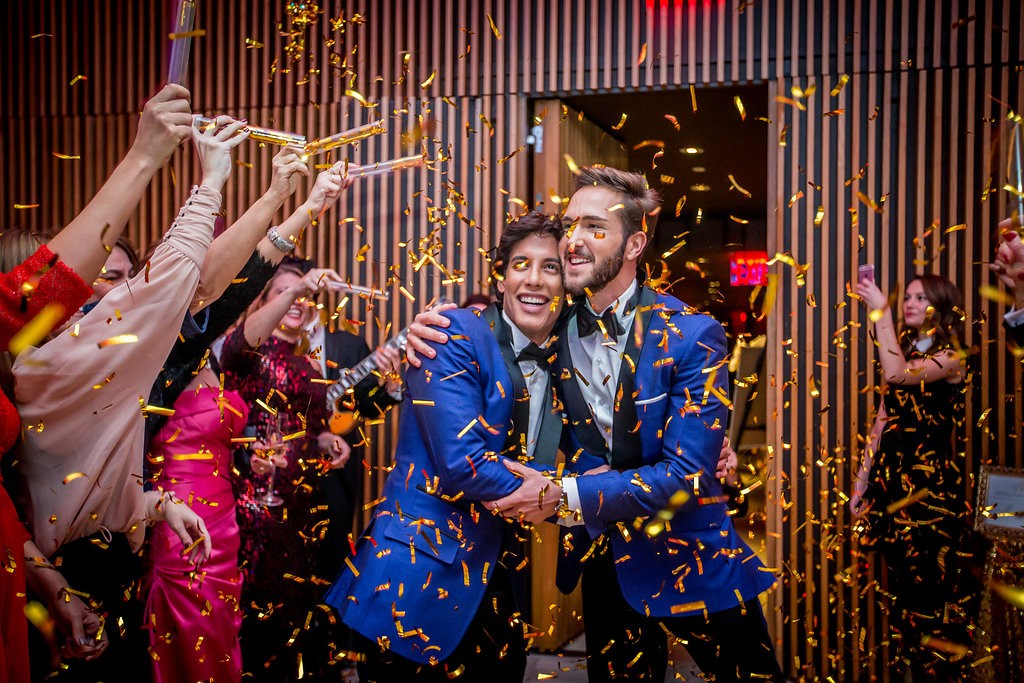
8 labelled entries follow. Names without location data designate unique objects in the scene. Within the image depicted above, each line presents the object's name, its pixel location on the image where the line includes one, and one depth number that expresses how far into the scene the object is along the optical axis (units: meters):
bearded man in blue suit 2.36
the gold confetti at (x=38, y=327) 1.68
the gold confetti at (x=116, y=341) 1.92
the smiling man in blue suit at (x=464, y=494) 2.28
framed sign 3.09
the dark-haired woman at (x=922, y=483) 3.71
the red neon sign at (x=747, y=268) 6.59
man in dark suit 3.94
